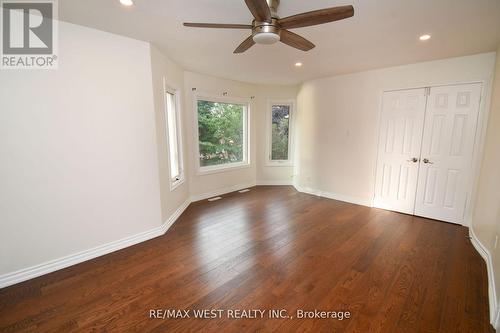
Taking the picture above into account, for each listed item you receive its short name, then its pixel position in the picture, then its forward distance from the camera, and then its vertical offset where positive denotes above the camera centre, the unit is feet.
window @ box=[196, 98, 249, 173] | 15.17 +0.07
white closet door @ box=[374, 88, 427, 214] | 11.87 -0.73
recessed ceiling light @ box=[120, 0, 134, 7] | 6.05 +3.64
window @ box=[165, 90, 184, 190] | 12.38 -0.07
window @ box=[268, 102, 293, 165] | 18.40 +0.18
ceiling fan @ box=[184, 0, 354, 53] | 4.97 +2.80
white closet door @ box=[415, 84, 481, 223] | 10.52 -0.73
